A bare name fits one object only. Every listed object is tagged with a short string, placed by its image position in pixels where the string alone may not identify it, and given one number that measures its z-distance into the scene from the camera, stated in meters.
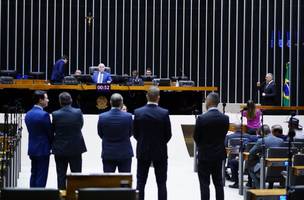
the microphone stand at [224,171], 10.74
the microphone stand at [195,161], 12.42
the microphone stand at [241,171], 9.85
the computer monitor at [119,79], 18.31
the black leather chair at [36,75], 19.53
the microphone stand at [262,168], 8.89
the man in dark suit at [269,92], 18.59
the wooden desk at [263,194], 5.74
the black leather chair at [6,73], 19.34
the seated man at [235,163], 10.71
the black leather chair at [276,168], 9.11
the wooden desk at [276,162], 8.85
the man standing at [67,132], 8.46
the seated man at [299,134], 11.68
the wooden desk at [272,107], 18.01
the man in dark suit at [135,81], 17.97
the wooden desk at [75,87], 17.30
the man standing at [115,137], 8.09
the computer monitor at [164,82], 18.12
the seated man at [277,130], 9.80
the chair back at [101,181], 5.68
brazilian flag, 21.30
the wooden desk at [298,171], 7.97
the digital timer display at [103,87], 17.34
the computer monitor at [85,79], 17.83
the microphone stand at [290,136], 6.01
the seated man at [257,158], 9.44
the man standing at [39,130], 8.55
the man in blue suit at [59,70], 19.28
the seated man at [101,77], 17.84
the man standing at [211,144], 7.84
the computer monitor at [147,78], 19.81
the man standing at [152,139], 7.86
